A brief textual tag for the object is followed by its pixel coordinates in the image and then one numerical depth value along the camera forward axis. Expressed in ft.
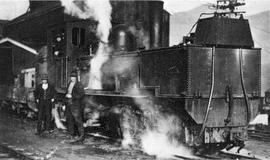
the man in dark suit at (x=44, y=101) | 34.53
